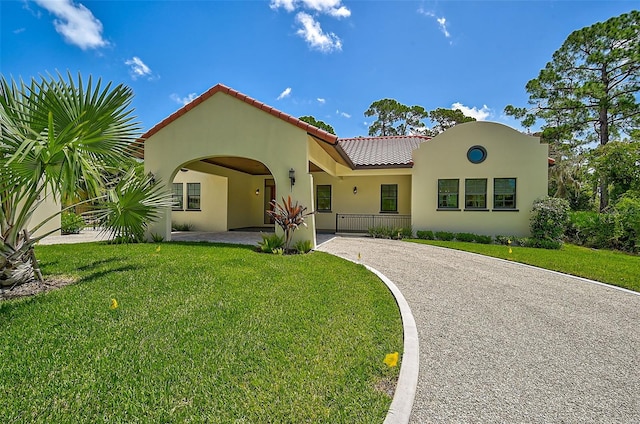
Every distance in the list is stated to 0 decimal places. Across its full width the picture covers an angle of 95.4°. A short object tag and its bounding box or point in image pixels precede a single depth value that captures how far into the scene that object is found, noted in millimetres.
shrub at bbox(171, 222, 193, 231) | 16391
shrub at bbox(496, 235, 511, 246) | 12897
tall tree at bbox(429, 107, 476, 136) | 32803
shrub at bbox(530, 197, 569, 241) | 12164
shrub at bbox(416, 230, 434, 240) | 13617
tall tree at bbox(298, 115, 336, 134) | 32531
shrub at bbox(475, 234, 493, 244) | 12961
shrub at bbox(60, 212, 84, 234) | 14427
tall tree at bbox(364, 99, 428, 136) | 35312
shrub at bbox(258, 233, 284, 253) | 9313
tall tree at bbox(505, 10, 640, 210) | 19453
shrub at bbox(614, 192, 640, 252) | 11820
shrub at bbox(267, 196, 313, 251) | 9562
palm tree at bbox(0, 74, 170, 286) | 4148
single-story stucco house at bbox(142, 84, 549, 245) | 10500
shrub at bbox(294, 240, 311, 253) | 9450
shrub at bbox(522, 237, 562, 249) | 11891
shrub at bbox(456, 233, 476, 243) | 13227
